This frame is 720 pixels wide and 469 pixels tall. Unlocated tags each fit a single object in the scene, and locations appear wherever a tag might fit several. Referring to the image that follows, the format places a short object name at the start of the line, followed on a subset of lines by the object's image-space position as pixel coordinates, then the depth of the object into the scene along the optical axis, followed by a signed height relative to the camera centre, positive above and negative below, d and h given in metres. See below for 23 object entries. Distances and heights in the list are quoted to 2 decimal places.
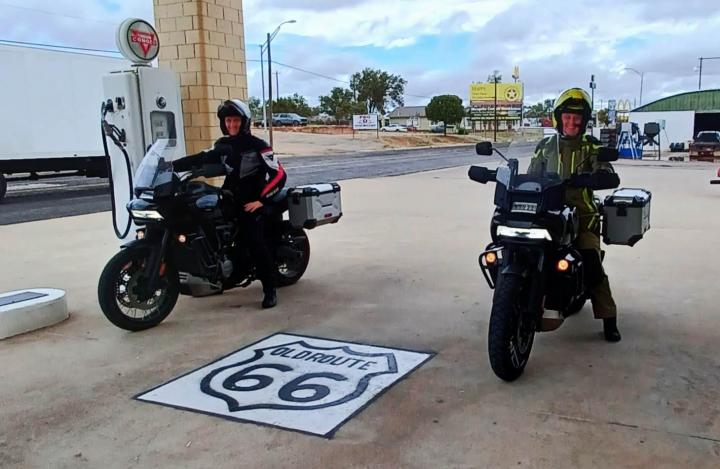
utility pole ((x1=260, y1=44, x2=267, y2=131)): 42.44 +2.88
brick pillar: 7.31 +0.74
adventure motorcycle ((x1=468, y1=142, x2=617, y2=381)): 3.76 -0.85
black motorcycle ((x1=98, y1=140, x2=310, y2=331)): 4.90 -0.94
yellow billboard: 103.31 +3.31
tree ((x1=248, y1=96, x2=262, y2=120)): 71.71 +1.64
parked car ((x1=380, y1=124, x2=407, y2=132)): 77.77 -1.29
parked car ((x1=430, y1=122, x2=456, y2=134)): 83.36 -1.56
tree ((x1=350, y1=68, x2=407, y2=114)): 91.25 +4.23
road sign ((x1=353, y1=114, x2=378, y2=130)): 61.03 -0.30
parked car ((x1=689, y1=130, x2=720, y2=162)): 27.17 -1.67
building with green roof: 43.53 -0.31
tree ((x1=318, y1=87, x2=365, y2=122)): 82.44 +1.86
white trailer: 15.14 +0.40
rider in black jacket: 5.52 -0.43
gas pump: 6.51 +0.15
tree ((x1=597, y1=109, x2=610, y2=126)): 82.41 -0.45
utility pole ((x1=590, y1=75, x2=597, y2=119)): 34.49 +1.59
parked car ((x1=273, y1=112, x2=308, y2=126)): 69.75 +0.16
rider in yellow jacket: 4.43 -0.33
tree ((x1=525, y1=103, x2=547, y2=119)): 121.83 +0.71
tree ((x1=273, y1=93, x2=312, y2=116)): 85.38 +1.99
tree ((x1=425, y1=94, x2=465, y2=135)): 80.25 +0.86
